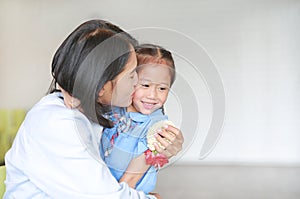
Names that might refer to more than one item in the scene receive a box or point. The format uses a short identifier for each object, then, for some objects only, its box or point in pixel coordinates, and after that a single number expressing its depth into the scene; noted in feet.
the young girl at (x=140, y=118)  2.52
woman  2.31
